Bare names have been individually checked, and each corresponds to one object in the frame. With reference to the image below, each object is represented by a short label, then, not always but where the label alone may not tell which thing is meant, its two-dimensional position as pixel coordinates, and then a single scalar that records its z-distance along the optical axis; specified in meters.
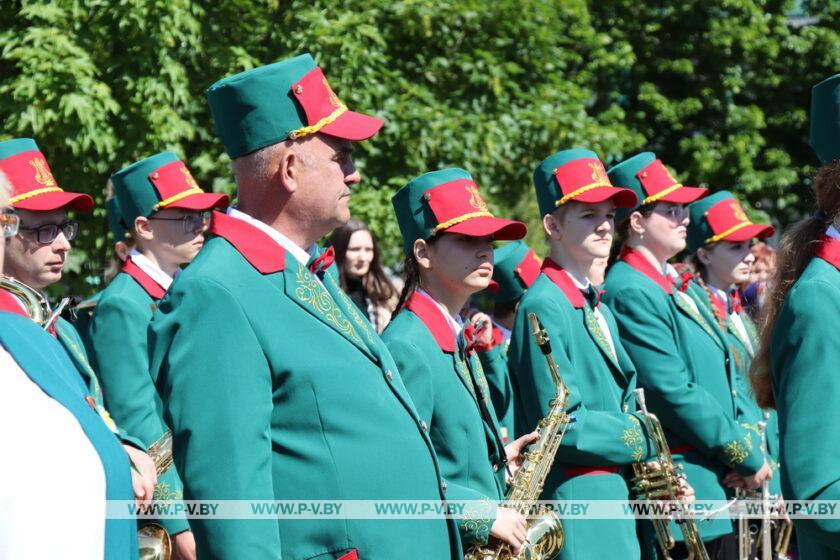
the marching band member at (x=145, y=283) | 11.33
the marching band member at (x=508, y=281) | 16.25
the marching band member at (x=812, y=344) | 6.45
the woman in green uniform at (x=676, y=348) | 13.44
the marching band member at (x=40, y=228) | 10.75
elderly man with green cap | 6.33
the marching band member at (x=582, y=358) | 11.02
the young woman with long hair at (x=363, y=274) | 17.69
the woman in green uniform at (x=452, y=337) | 9.22
